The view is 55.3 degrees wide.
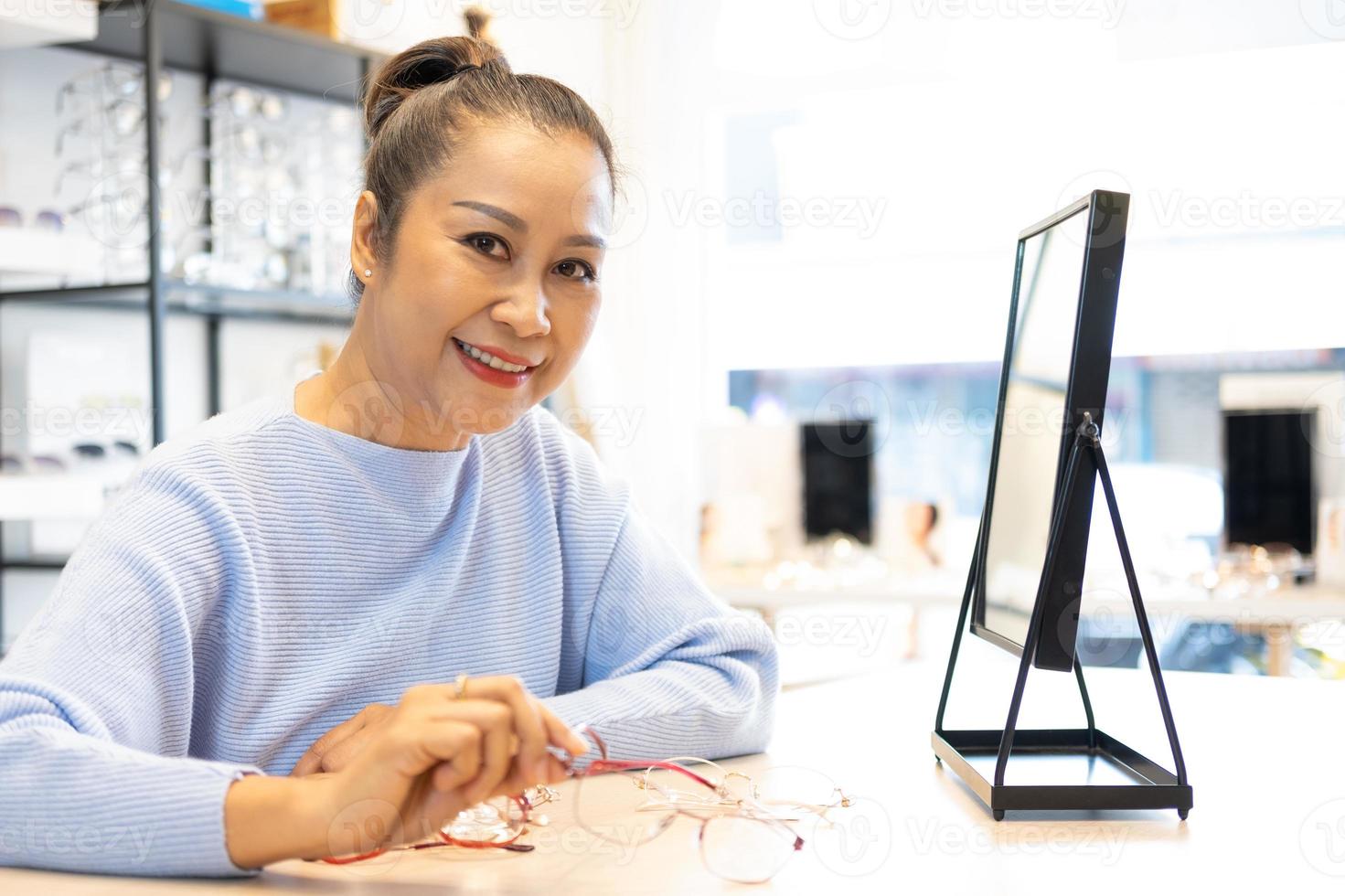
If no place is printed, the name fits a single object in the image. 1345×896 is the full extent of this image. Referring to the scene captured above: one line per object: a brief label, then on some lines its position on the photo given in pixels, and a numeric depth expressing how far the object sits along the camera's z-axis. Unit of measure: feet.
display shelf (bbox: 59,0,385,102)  7.75
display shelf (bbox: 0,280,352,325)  7.52
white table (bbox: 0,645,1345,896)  2.37
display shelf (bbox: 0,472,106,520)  6.63
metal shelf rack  7.43
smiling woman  2.62
